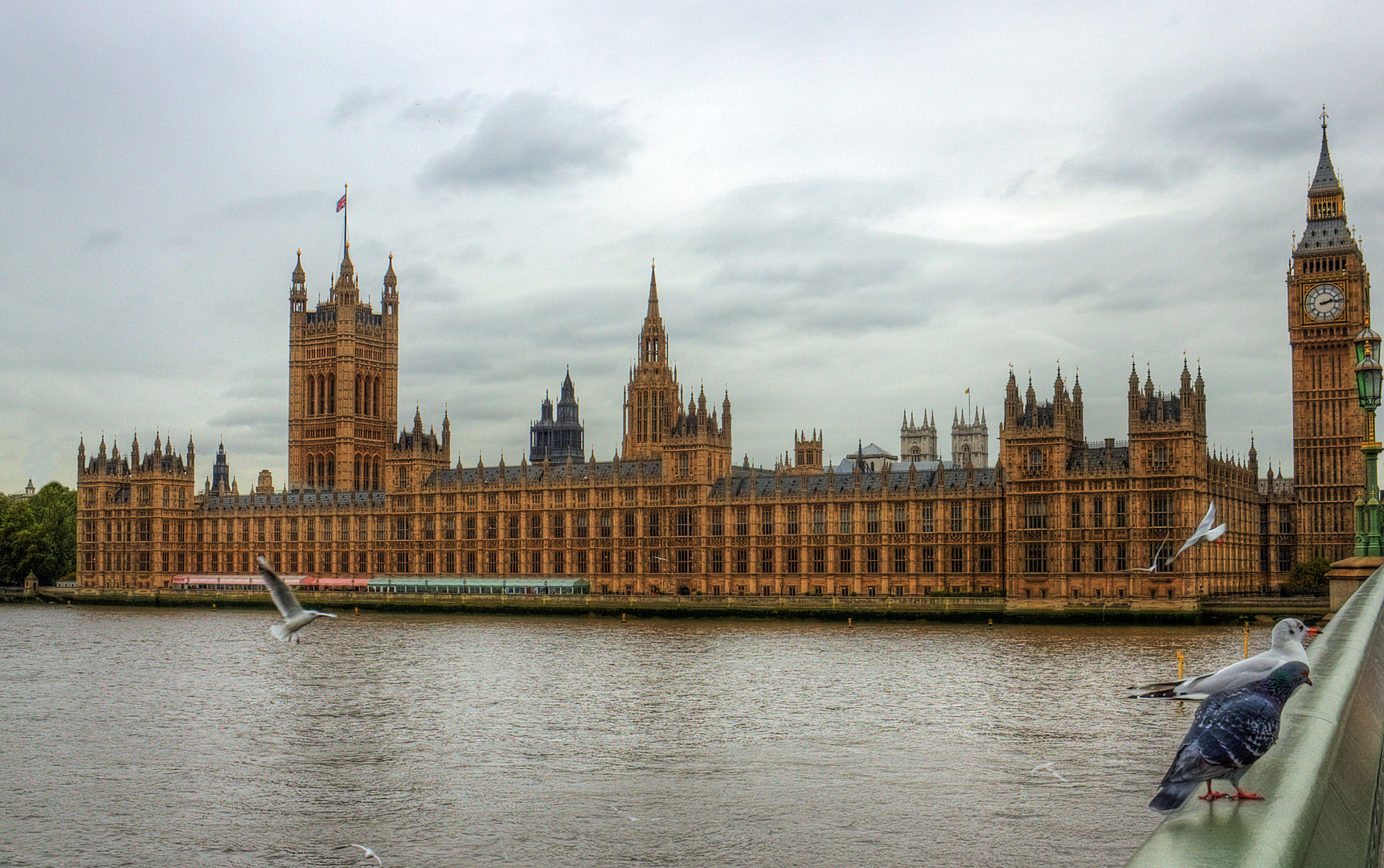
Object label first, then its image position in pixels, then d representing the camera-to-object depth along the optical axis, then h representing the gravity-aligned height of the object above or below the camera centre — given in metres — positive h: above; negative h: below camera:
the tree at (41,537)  144.75 -1.55
